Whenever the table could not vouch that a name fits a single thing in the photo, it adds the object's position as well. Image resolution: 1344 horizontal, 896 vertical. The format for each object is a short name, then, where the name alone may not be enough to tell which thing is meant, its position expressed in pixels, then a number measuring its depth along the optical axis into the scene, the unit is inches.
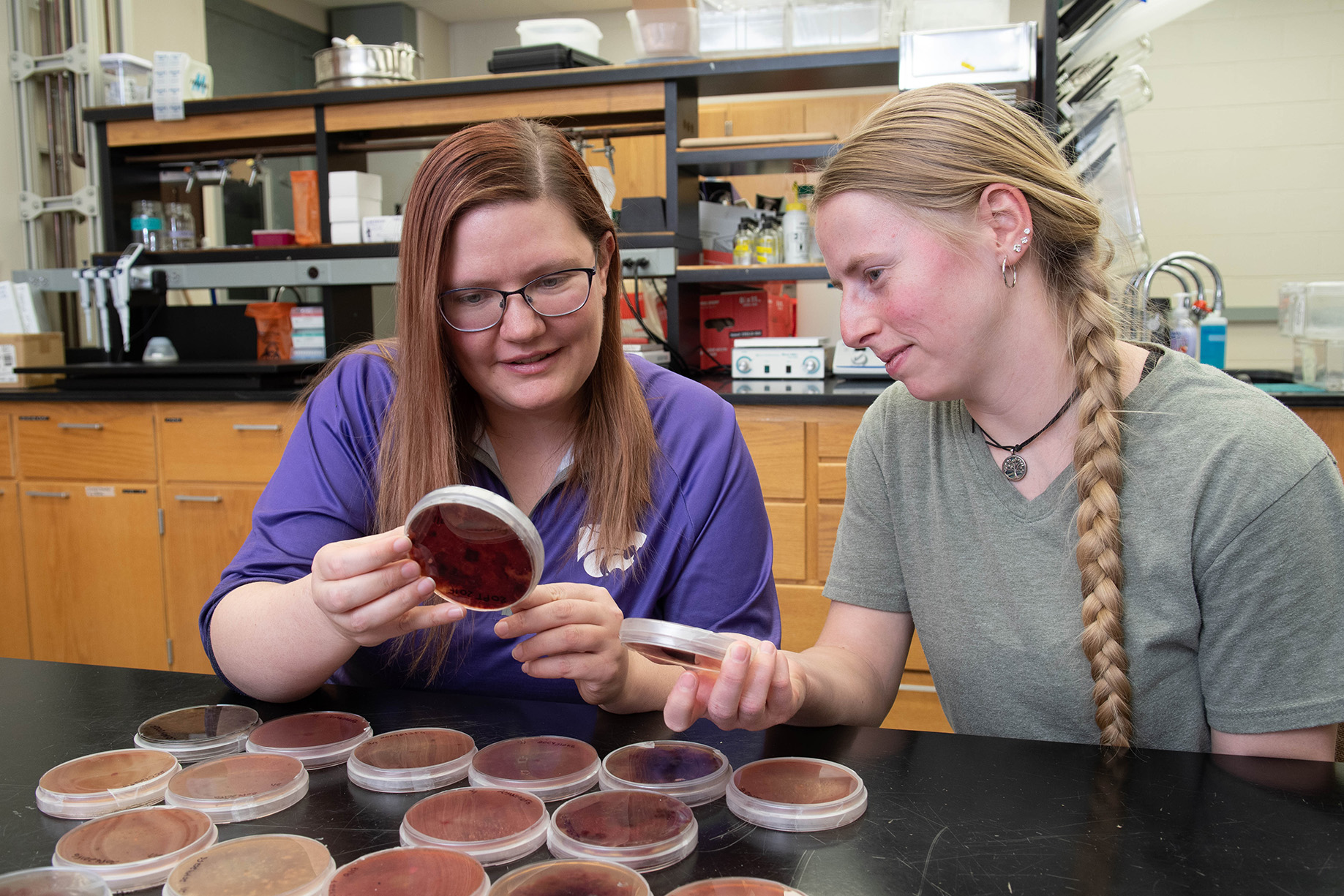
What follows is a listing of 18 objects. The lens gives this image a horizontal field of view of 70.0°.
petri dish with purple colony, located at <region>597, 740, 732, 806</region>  29.8
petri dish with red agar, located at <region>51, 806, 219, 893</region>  25.9
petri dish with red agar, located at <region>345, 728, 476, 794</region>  30.9
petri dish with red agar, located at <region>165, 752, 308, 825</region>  29.3
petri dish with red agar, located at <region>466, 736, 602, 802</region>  30.4
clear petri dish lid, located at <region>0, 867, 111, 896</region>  24.9
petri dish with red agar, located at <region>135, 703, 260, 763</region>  33.7
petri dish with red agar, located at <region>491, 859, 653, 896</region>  24.6
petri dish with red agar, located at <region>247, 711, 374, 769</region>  32.9
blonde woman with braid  36.5
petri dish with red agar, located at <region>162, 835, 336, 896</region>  25.0
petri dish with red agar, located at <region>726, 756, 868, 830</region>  27.9
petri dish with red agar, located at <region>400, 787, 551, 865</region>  26.8
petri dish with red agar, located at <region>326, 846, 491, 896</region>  24.7
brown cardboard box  130.6
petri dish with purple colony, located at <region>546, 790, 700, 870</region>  26.2
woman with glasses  41.6
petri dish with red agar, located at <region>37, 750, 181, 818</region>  29.6
